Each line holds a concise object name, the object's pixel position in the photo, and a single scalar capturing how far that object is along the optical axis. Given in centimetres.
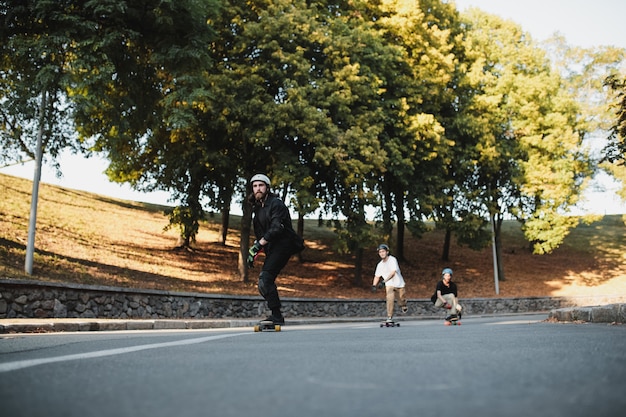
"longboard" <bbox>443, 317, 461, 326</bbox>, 1490
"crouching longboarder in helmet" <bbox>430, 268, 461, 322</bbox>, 1505
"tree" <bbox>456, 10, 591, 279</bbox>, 3169
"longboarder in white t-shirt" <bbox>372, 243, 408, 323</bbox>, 1407
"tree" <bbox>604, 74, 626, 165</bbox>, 1500
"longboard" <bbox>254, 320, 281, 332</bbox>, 953
